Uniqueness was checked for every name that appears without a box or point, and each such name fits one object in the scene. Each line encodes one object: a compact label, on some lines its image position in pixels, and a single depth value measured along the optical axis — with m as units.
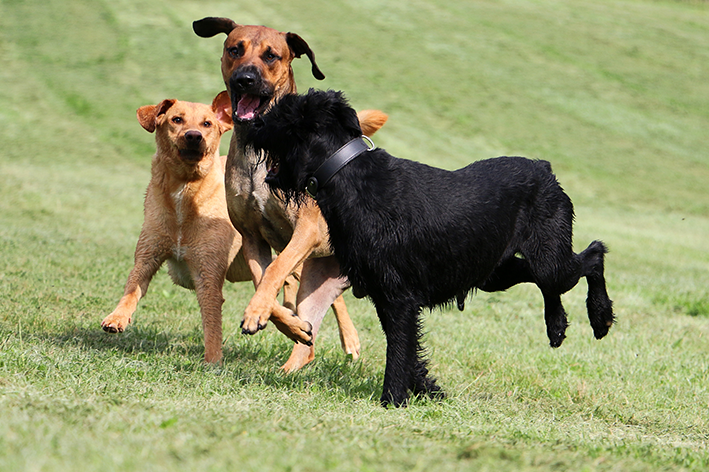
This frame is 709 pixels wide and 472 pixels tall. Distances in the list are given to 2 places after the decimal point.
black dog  8.94
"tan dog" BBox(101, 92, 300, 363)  10.89
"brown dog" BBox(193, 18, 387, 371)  10.30
